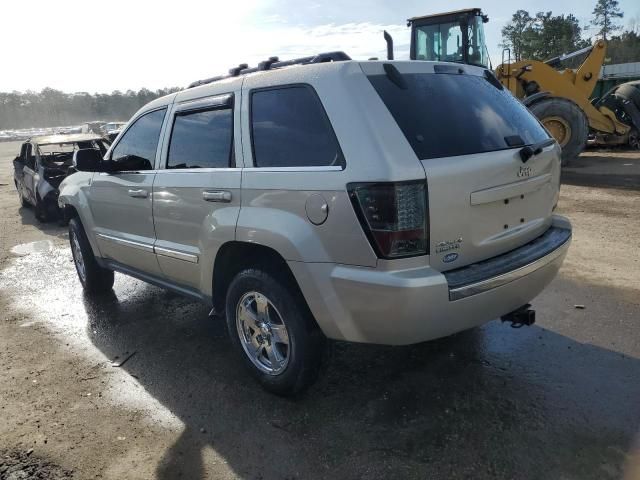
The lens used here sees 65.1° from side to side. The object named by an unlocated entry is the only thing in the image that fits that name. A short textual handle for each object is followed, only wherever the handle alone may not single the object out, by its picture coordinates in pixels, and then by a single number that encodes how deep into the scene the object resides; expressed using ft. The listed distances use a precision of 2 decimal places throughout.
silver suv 8.21
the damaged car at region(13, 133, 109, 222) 32.48
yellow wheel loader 38.42
